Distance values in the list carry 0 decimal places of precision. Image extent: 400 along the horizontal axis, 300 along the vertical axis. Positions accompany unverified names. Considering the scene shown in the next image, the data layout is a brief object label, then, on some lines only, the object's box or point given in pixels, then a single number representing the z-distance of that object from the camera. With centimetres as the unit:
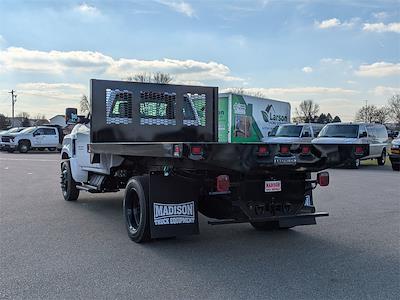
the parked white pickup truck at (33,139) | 3309
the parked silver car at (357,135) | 2125
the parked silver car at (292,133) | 2341
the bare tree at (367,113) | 8835
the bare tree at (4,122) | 10044
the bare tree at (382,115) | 8514
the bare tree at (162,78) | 7259
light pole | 9812
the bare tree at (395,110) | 7925
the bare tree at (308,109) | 11566
